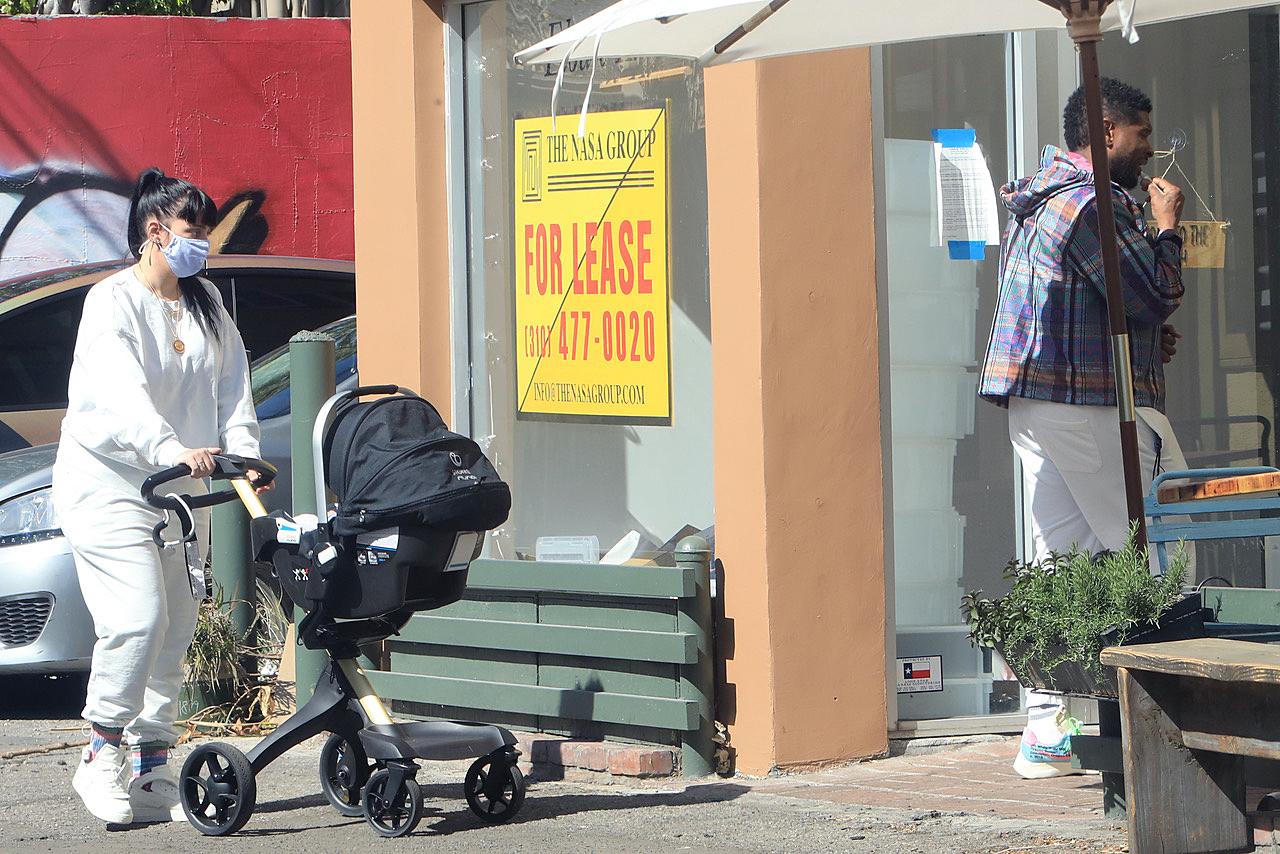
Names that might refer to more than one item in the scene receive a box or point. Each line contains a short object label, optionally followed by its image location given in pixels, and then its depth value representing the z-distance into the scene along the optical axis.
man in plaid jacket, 10.96
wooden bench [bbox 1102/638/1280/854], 8.05
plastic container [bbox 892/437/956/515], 13.50
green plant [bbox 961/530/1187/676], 9.14
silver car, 15.02
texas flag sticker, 13.13
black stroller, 10.50
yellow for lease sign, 13.45
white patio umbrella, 9.62
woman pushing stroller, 11.06
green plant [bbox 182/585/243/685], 14.94
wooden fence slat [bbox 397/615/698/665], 12.34
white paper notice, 13.46
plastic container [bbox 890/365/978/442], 13.52
